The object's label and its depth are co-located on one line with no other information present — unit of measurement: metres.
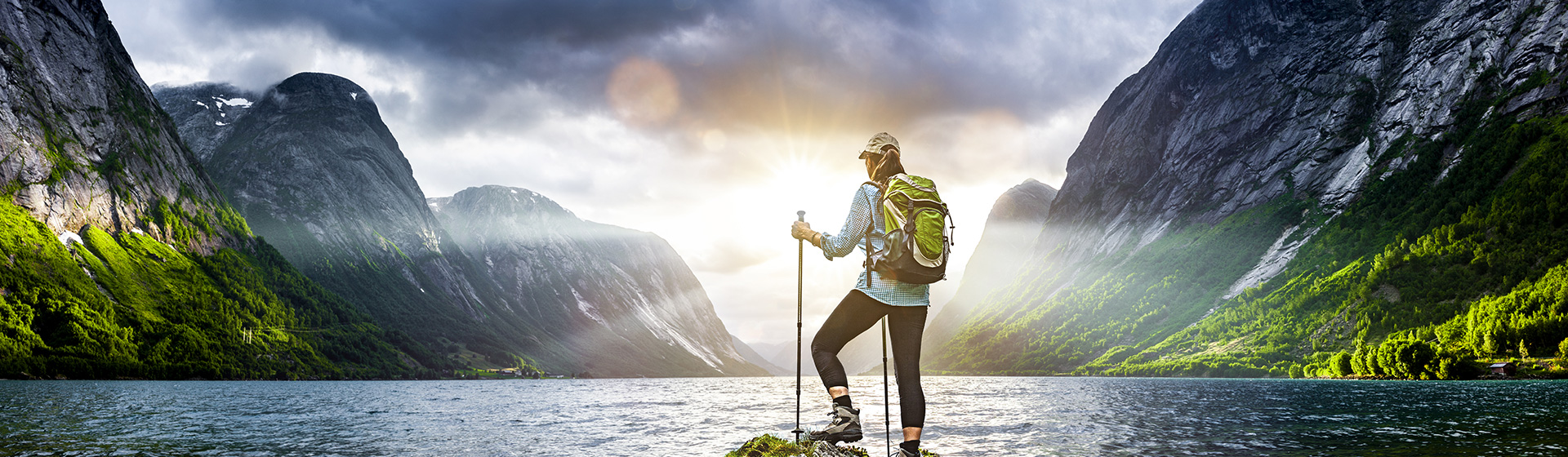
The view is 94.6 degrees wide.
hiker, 8.09
